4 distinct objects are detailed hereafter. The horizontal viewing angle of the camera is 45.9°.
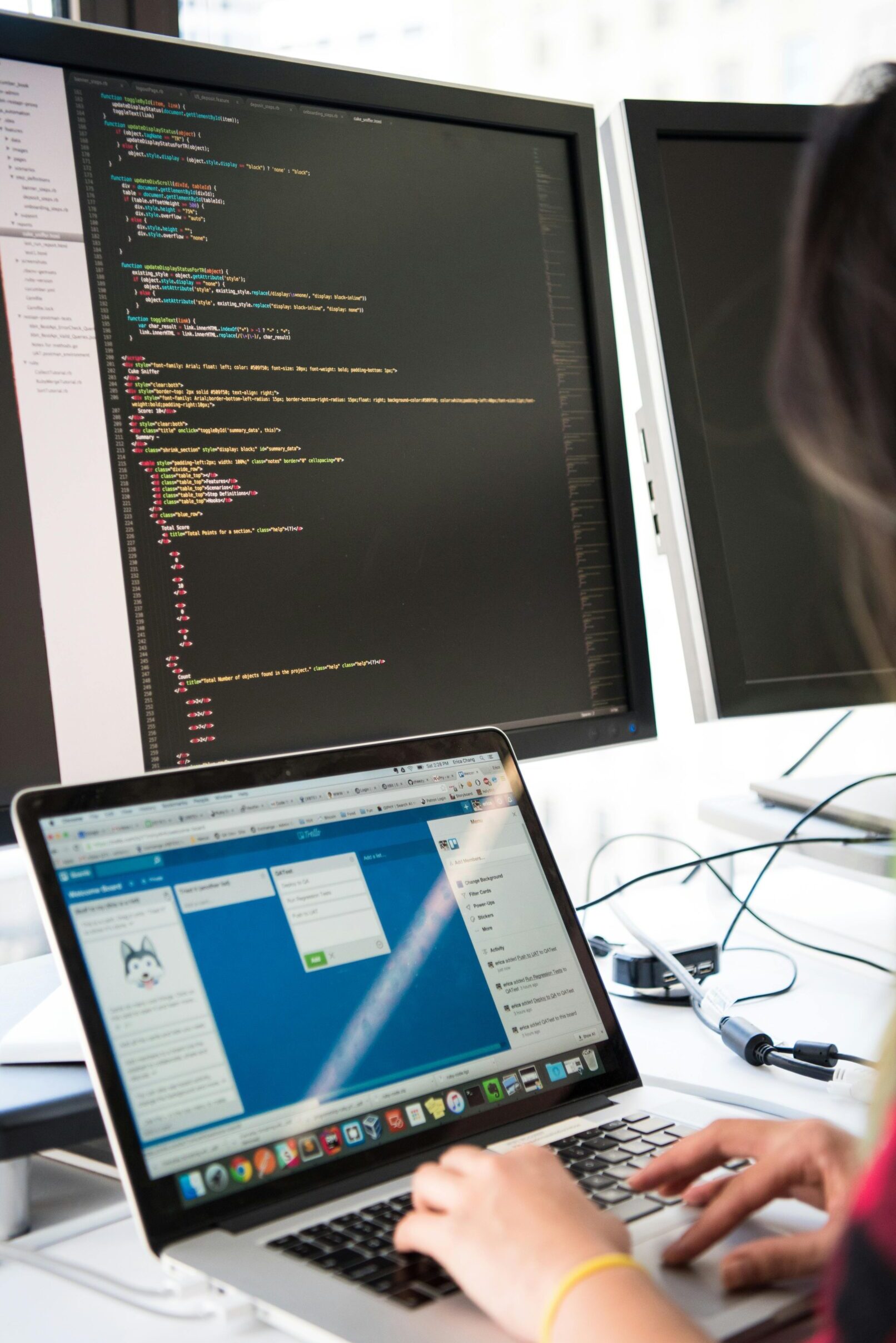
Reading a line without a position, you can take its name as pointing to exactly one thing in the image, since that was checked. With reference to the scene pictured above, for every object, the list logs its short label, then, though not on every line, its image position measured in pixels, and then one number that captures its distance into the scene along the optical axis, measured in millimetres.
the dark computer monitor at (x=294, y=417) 644
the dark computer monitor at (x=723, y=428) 842
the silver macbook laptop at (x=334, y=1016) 459
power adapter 811
